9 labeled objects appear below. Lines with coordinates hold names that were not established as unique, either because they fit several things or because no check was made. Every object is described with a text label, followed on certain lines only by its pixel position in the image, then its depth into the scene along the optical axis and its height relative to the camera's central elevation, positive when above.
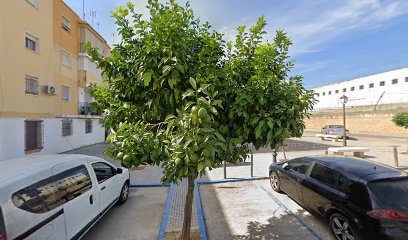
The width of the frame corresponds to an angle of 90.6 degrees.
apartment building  10.45 +2.95
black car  3.27 -1.44
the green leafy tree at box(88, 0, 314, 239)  2.55 +0.45
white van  2.66 -1.18
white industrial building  43.44 +7.88
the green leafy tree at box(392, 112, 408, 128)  12.21 +0.07
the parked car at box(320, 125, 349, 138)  22.45 -1.04
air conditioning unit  12.85 +2.25
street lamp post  13.95 +1.51
